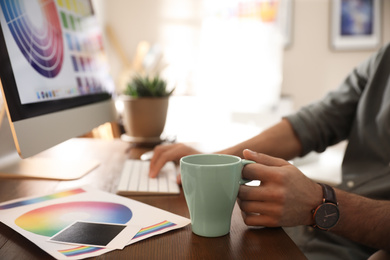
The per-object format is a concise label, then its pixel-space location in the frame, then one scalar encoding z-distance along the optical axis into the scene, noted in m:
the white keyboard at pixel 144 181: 0.63
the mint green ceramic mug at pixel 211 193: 0.43
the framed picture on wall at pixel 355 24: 2.76
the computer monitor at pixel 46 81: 0.56
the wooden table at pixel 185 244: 0.41
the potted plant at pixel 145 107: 1.08
